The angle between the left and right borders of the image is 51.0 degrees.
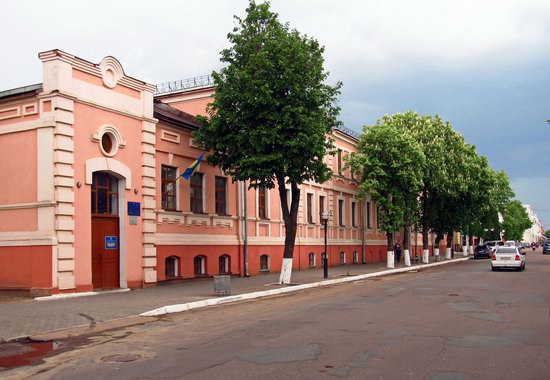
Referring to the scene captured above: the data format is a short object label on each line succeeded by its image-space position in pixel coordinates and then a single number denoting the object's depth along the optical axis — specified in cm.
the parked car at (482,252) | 5800
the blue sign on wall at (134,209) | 2139
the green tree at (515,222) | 10488
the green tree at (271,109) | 2136
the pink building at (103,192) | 1847
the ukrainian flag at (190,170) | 2283
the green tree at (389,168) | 3578
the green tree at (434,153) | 4153
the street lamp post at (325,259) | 2688
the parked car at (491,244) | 6052
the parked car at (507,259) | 3288
